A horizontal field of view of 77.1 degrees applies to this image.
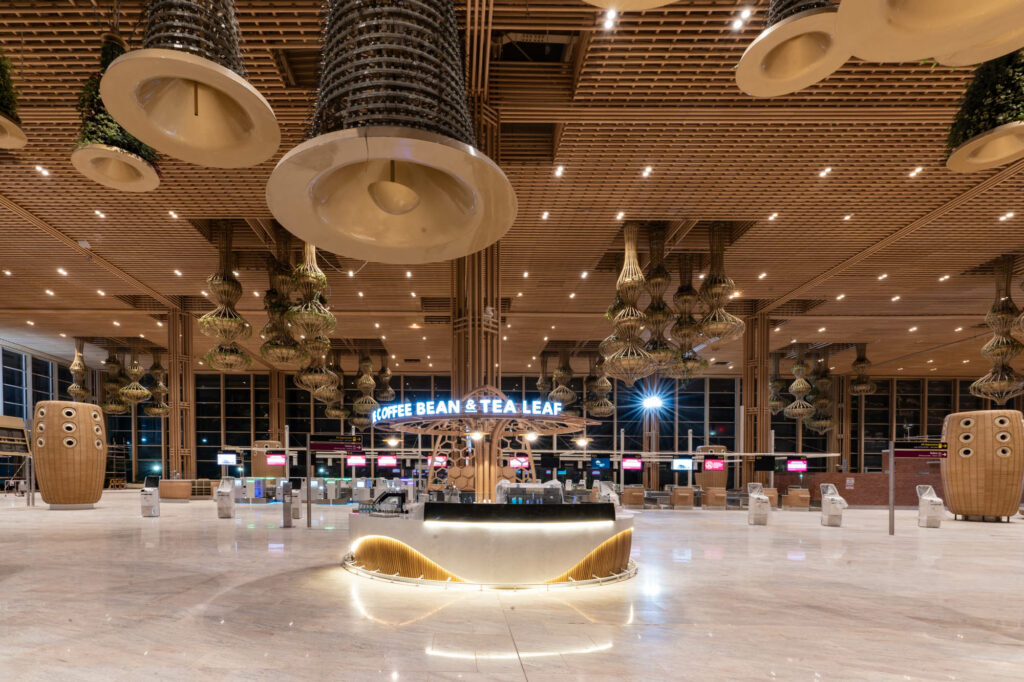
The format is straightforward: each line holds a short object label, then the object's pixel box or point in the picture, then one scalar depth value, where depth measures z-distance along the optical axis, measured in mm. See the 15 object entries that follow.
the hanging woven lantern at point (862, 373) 27844
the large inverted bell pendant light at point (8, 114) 4816
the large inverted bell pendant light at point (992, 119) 4293
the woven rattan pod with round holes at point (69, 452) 16234
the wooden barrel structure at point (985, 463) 14734
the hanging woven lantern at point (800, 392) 25375
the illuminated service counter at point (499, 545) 7125
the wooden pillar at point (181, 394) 19969
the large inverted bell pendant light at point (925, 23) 1976
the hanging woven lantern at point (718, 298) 14200
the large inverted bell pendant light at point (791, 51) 3031
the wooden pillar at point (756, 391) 19391
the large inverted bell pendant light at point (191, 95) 2195
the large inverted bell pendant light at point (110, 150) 4648
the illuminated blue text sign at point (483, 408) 8164
